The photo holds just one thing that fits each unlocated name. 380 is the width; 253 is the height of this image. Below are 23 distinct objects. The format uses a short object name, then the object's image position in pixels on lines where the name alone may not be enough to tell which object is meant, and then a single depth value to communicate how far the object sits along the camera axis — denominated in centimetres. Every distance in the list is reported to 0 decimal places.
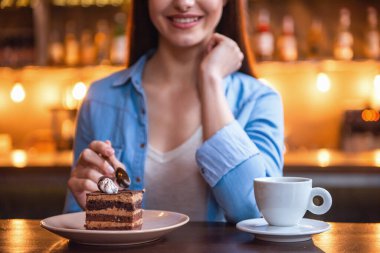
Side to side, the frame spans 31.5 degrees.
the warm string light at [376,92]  421
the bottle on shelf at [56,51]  413
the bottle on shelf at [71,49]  412
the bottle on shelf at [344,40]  398
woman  138
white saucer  105
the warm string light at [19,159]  312
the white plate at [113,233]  101
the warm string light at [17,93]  438
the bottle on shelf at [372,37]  398
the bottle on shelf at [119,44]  400
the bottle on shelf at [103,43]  408
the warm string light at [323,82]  420
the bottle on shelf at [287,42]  398
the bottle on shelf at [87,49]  412
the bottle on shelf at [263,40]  396
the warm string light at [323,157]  308
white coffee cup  110
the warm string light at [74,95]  429
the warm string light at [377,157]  305
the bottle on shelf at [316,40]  408
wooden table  102
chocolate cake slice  111
